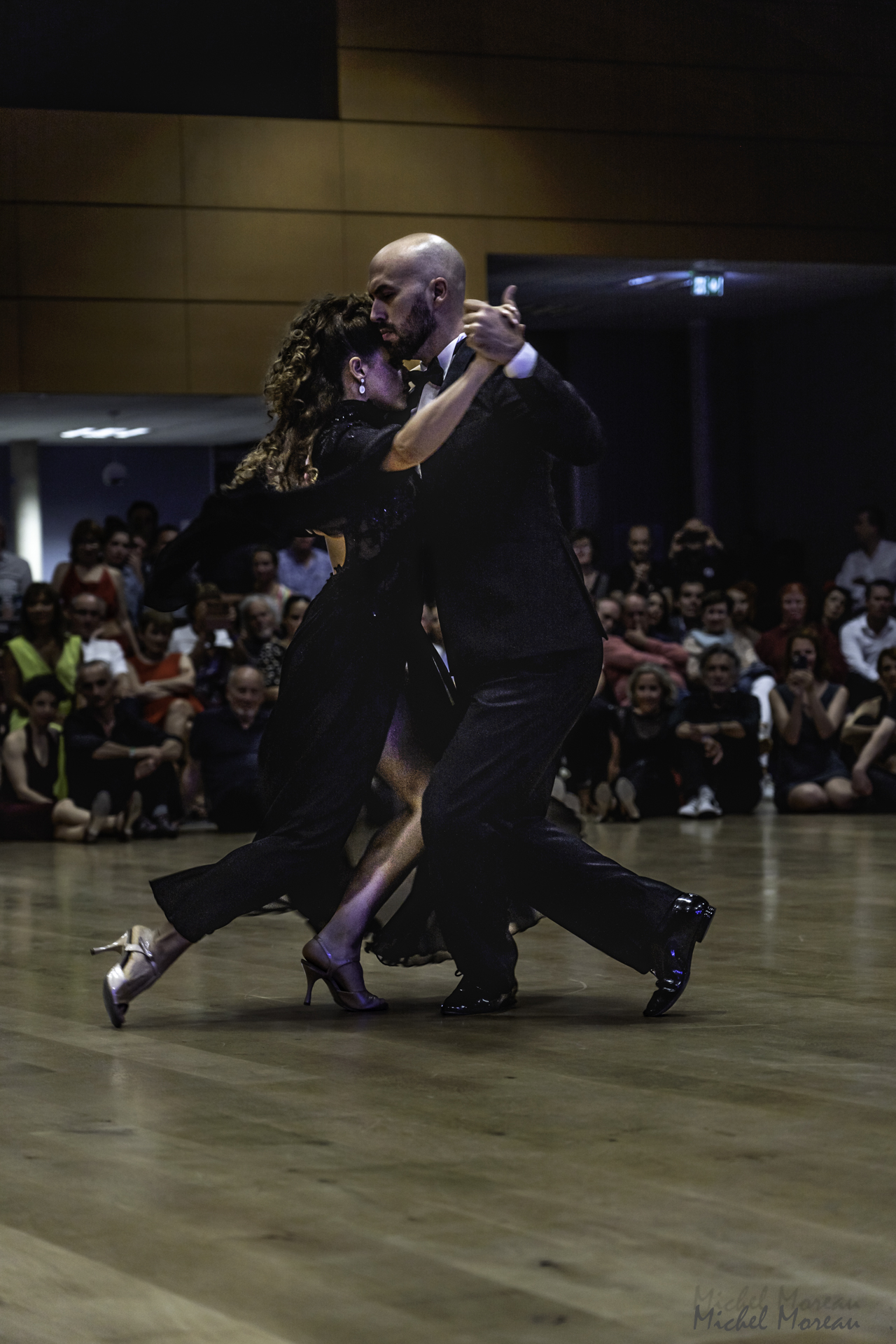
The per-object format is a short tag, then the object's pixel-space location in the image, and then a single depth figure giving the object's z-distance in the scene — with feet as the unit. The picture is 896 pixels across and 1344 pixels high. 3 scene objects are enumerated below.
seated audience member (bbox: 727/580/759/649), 38.91
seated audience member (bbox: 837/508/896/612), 43.04
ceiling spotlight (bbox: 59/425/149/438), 50.75
